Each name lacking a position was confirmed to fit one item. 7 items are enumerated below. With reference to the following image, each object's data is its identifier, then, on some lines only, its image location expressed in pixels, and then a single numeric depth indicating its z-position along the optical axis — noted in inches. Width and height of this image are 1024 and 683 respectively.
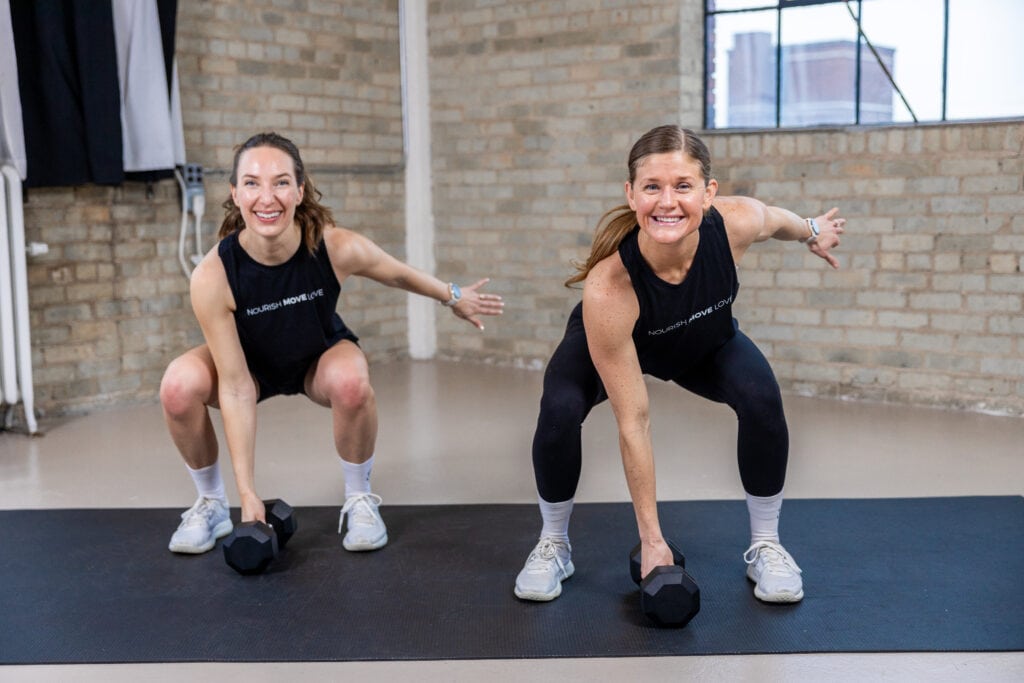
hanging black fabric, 181.6
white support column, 247.1
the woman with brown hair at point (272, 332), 116.4
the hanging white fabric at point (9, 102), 171.8
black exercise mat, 96.0
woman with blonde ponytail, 97.1
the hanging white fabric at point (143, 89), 190.7
